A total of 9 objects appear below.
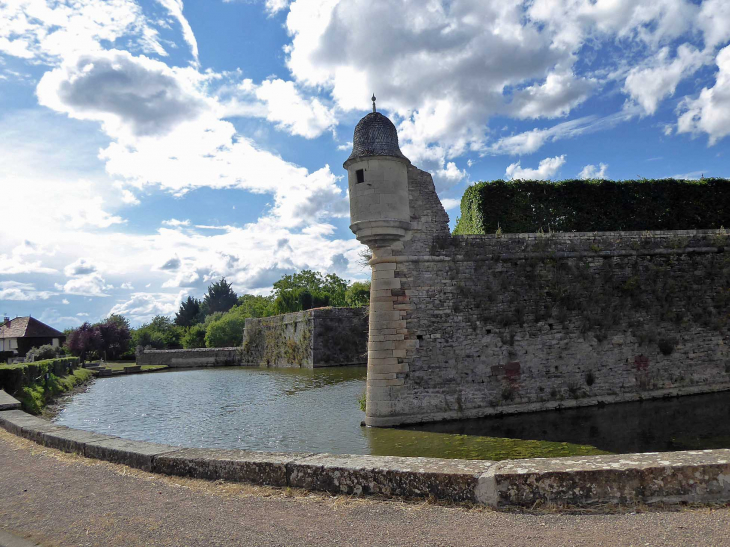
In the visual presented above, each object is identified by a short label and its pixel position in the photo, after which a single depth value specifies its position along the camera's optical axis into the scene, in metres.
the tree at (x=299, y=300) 52.34
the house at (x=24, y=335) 42.19
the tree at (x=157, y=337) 59.91
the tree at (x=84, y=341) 44.84
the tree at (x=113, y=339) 48.16
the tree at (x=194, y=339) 59.53
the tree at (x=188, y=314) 77.79
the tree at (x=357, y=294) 50.78
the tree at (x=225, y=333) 53.88
